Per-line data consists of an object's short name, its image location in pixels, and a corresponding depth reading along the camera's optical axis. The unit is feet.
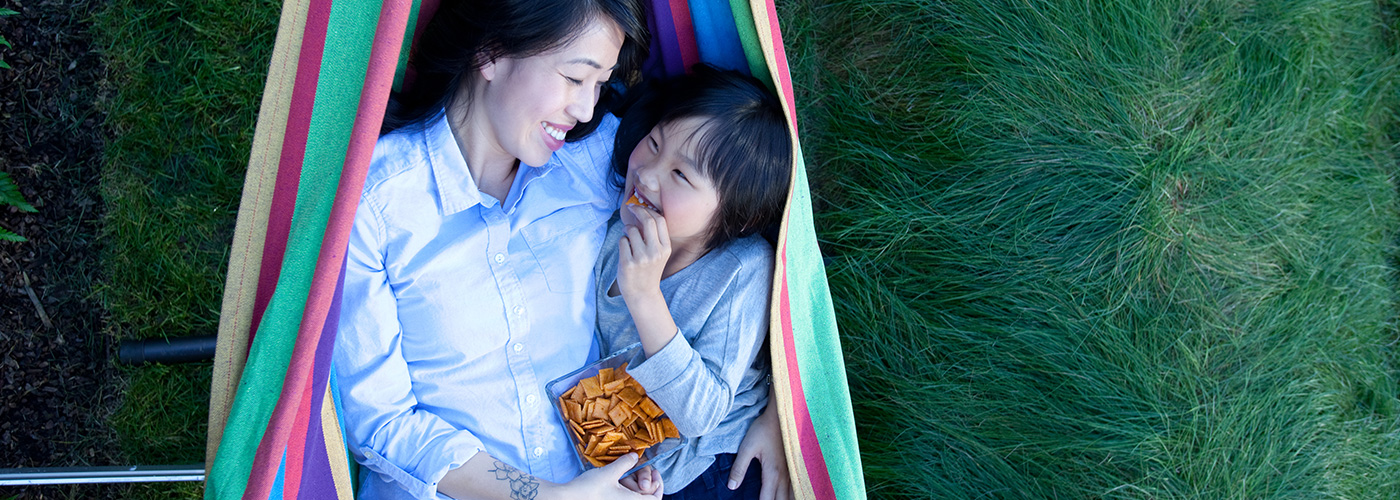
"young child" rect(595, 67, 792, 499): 5.18
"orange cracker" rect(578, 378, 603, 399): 5.39
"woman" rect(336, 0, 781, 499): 4.99
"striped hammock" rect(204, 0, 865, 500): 4.18
